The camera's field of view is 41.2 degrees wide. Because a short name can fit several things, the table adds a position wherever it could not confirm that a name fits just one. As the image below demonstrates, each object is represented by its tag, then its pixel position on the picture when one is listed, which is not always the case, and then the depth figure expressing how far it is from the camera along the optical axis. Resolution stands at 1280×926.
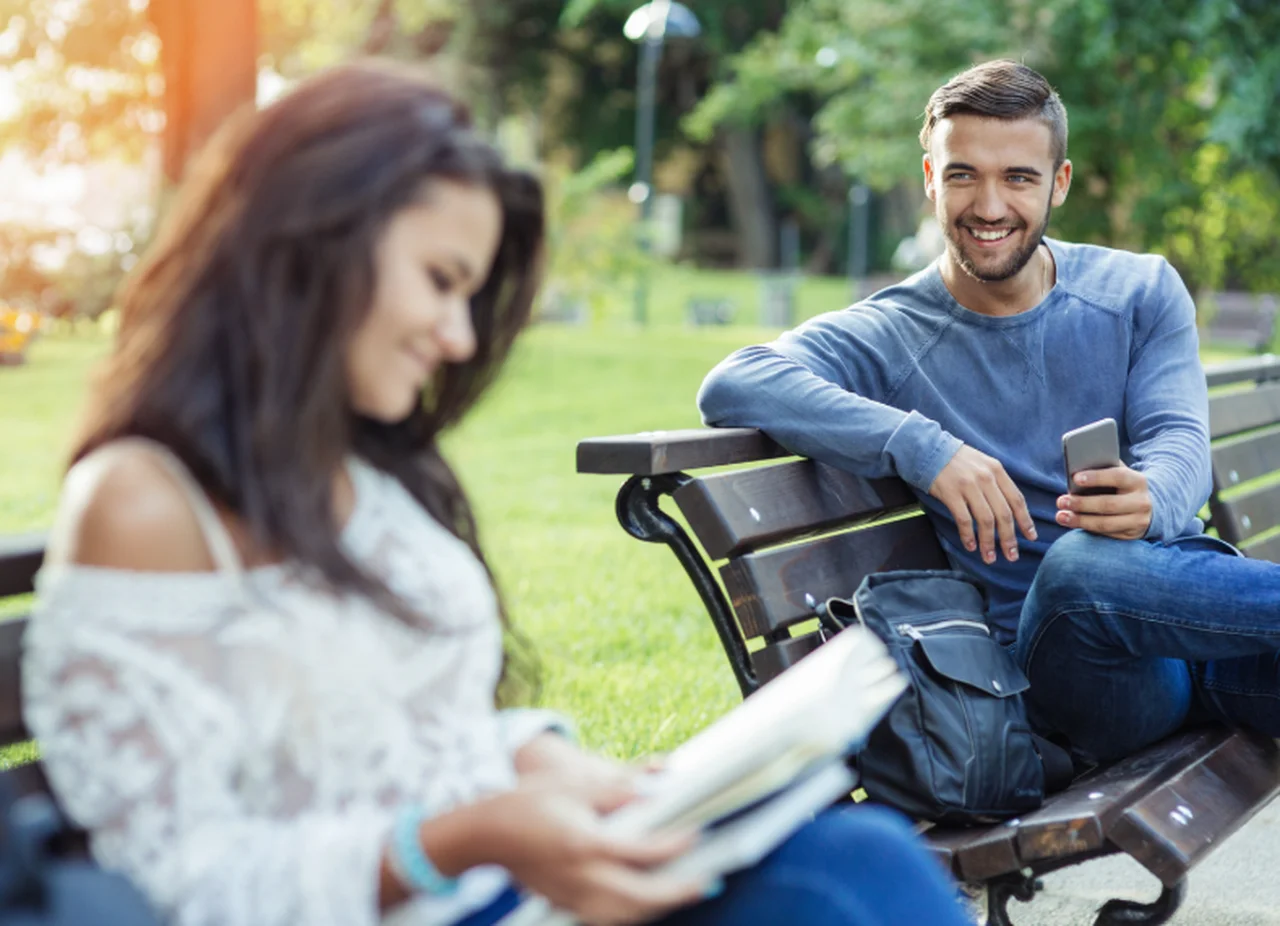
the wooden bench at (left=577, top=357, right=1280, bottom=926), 2.64
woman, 1.56
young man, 3.03
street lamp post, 24.04
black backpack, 2.75
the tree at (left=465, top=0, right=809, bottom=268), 45.00
